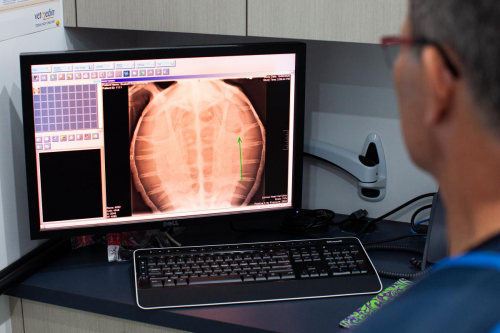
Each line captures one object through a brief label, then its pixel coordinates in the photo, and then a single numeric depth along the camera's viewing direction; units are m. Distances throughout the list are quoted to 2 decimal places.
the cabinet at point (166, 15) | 2.07
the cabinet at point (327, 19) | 1.98
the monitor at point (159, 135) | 2.01
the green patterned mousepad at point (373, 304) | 1.89
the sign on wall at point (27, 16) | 1.98
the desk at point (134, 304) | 1.91
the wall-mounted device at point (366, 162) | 2.31
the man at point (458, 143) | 1.04
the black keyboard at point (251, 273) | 1.97
